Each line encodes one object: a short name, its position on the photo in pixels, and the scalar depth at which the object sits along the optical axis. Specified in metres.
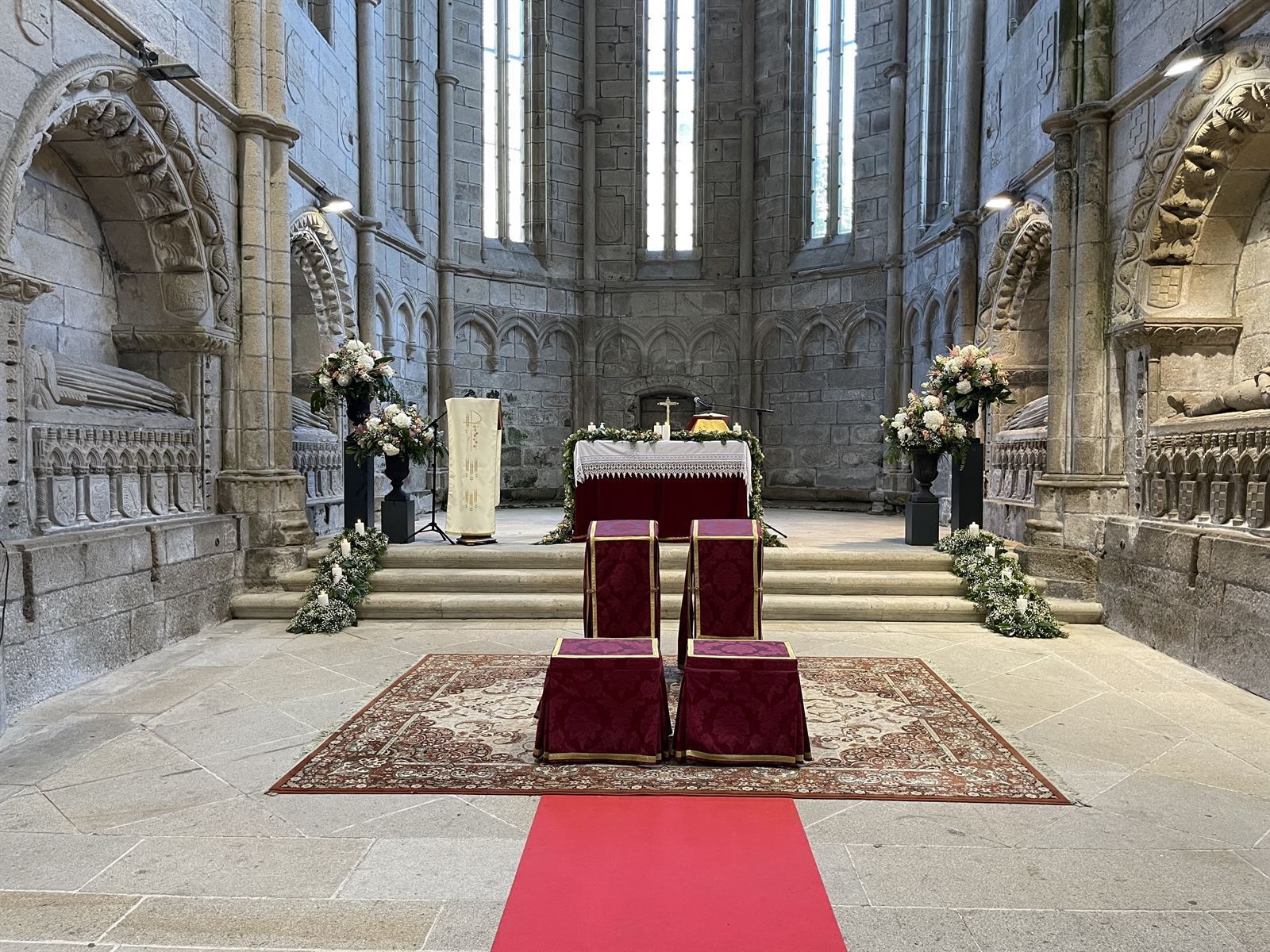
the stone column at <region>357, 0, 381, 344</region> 11.04
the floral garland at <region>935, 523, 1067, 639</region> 6.68
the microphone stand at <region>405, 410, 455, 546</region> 8.72
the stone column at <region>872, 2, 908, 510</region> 13.13
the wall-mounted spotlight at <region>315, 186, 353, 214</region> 8.68
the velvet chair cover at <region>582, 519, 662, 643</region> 4.60
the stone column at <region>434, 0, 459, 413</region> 13.60
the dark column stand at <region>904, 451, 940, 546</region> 9.02
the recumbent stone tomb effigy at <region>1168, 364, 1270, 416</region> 5.56
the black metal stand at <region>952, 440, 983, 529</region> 8.60
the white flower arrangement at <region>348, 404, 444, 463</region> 8.27
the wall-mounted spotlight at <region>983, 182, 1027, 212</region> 9.07
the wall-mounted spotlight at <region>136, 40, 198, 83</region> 6.07
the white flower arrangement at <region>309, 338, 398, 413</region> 8.37
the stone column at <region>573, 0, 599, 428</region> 15.37
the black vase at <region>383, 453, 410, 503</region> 8.62
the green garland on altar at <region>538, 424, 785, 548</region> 8.40
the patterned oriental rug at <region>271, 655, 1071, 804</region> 3.68
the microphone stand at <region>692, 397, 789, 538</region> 13.21
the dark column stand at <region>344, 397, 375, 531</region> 8.57
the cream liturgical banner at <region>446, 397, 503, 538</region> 8.81
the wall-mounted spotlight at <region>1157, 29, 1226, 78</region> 5.85
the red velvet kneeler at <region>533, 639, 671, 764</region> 3.89
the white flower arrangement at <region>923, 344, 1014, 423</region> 8.44
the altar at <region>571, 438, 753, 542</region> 8.33
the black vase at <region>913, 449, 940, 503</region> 9.05
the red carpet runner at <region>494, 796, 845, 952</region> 2.54
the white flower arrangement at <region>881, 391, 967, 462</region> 8.50
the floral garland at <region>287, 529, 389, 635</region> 6.75
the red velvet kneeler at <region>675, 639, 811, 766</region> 3.85
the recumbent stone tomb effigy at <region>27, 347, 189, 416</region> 5.54
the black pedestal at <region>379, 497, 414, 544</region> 8.58
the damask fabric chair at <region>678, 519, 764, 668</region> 4.54
